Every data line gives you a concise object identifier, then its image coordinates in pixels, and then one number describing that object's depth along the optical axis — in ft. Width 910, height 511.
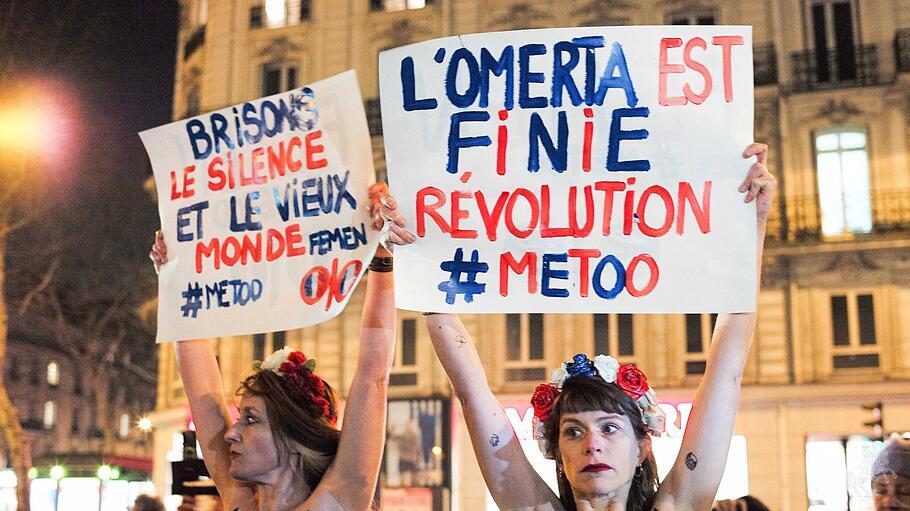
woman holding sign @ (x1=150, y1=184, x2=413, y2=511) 12.09
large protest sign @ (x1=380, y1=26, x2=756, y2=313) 11.44
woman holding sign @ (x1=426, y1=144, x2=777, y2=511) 10.58
